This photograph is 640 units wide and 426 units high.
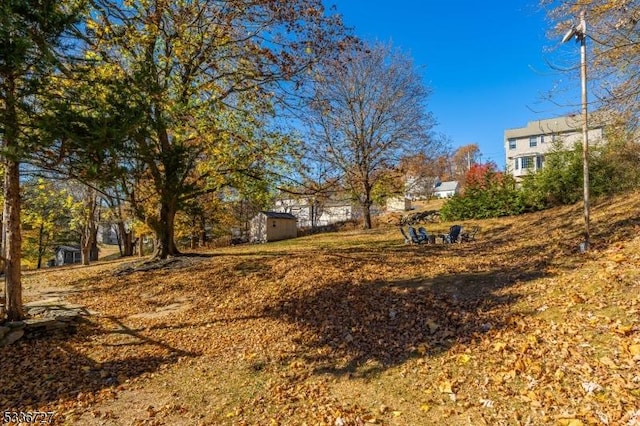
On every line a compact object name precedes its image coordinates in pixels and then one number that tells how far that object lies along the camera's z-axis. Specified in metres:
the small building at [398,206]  32.84
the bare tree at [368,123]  19.12
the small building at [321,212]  32.28
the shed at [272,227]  23.30
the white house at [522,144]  37.62
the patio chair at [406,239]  12.90
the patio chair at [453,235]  11.96
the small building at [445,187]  51.01
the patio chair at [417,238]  12.41
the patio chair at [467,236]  12.06
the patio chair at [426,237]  12.29
